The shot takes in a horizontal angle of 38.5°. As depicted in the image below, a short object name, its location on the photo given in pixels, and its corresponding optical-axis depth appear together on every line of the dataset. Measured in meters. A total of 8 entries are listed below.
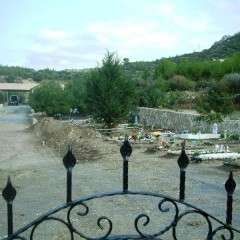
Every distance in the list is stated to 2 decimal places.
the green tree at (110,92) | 22.55
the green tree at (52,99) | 42.26
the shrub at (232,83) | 34.43
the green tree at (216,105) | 21.82
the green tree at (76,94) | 38.69
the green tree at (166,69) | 48.48
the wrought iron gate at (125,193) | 1.65
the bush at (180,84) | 43.10
